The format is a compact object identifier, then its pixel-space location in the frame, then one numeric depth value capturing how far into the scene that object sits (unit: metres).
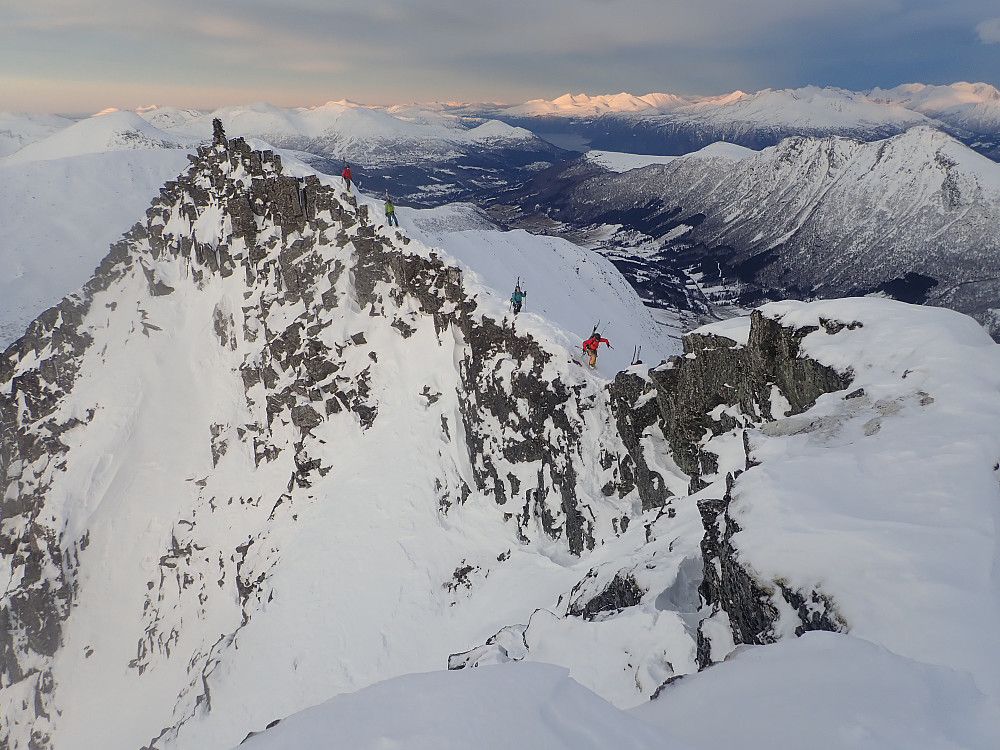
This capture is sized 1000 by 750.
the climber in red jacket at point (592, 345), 25.59
